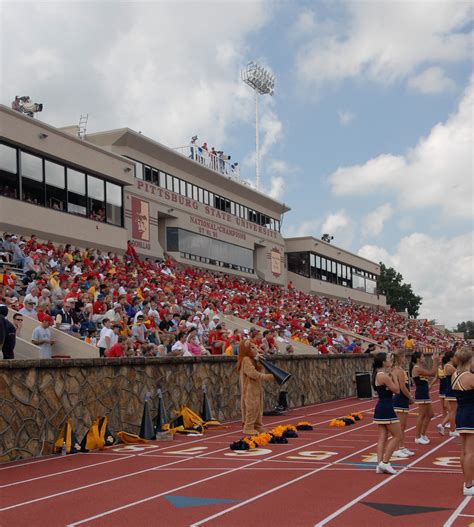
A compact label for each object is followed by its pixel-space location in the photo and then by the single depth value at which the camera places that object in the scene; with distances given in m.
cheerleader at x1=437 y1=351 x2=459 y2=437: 13.94
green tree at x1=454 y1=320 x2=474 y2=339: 145.02
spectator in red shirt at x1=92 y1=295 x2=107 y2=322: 17.77
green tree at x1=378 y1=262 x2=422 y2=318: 96.44
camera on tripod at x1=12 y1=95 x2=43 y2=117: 30.99
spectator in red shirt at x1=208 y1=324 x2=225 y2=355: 19.81
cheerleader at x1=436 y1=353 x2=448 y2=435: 14.49
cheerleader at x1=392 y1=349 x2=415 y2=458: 11.13
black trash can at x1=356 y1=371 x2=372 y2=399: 24.95
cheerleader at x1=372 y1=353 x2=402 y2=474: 10.16
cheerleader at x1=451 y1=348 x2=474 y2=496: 8.50
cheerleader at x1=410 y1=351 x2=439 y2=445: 13.20
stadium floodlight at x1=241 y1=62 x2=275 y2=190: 61.34
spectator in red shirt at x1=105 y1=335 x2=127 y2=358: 14.89
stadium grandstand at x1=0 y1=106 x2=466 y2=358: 18.14
